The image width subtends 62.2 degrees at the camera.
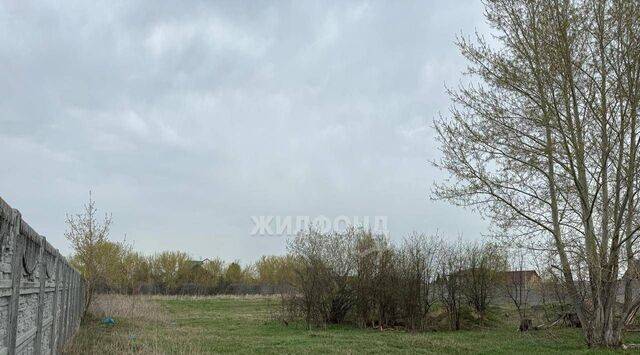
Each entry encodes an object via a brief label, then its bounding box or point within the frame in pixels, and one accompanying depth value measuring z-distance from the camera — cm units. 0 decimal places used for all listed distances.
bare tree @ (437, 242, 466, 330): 1989
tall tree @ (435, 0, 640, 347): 1218
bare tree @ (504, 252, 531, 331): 2060
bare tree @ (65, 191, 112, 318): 2144
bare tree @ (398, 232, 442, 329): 1938
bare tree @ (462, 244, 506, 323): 2053
